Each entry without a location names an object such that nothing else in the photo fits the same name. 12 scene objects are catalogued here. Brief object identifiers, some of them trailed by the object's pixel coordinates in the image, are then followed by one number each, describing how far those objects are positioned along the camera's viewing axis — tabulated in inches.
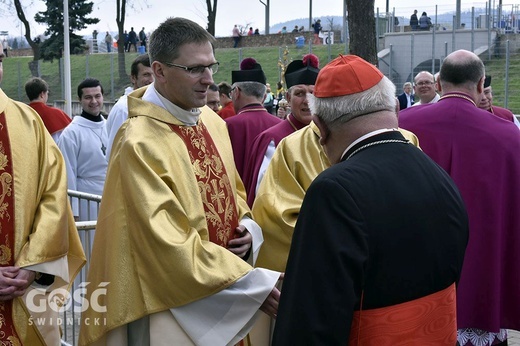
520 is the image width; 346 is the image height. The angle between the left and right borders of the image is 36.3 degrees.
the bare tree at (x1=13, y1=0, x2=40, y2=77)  1621.6
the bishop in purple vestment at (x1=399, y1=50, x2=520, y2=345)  211.3
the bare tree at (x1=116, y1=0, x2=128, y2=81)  1362.0
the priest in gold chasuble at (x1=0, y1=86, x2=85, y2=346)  159.5
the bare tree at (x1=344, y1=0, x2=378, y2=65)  547.2
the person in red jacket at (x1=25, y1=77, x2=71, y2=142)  354.9
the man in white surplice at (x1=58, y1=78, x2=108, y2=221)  301.0
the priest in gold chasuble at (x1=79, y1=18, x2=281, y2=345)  145.3
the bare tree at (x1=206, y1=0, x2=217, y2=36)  1616.6
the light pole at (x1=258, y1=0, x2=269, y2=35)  2102.6
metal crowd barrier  211.0
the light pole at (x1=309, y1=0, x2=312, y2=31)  2144.4
